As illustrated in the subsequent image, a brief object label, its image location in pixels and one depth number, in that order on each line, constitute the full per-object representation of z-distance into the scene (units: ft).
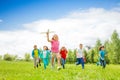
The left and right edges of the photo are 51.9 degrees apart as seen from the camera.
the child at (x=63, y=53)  37.59
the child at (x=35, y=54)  41.51
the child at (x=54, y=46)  26.07
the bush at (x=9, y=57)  253.05
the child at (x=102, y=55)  36.16
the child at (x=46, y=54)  34.60
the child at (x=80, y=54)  33.88
